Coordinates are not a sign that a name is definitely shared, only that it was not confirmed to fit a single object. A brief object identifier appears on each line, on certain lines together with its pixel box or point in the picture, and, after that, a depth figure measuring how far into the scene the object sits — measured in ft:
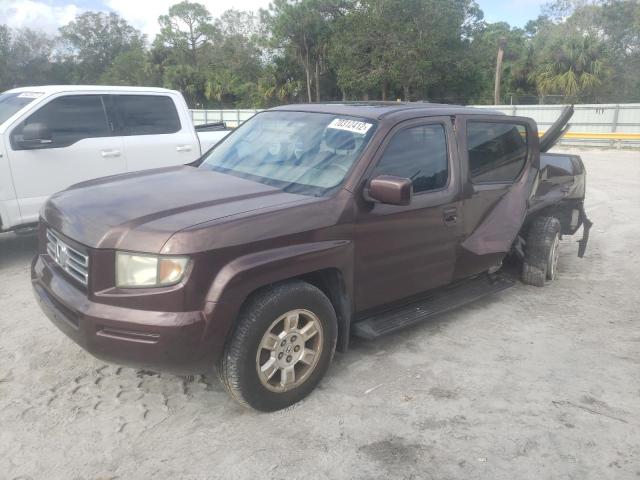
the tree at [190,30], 218.38
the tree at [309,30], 144.46
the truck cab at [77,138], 19.06
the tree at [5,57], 212.43
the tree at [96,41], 266.16
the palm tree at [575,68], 105.70
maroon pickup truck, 9.35
